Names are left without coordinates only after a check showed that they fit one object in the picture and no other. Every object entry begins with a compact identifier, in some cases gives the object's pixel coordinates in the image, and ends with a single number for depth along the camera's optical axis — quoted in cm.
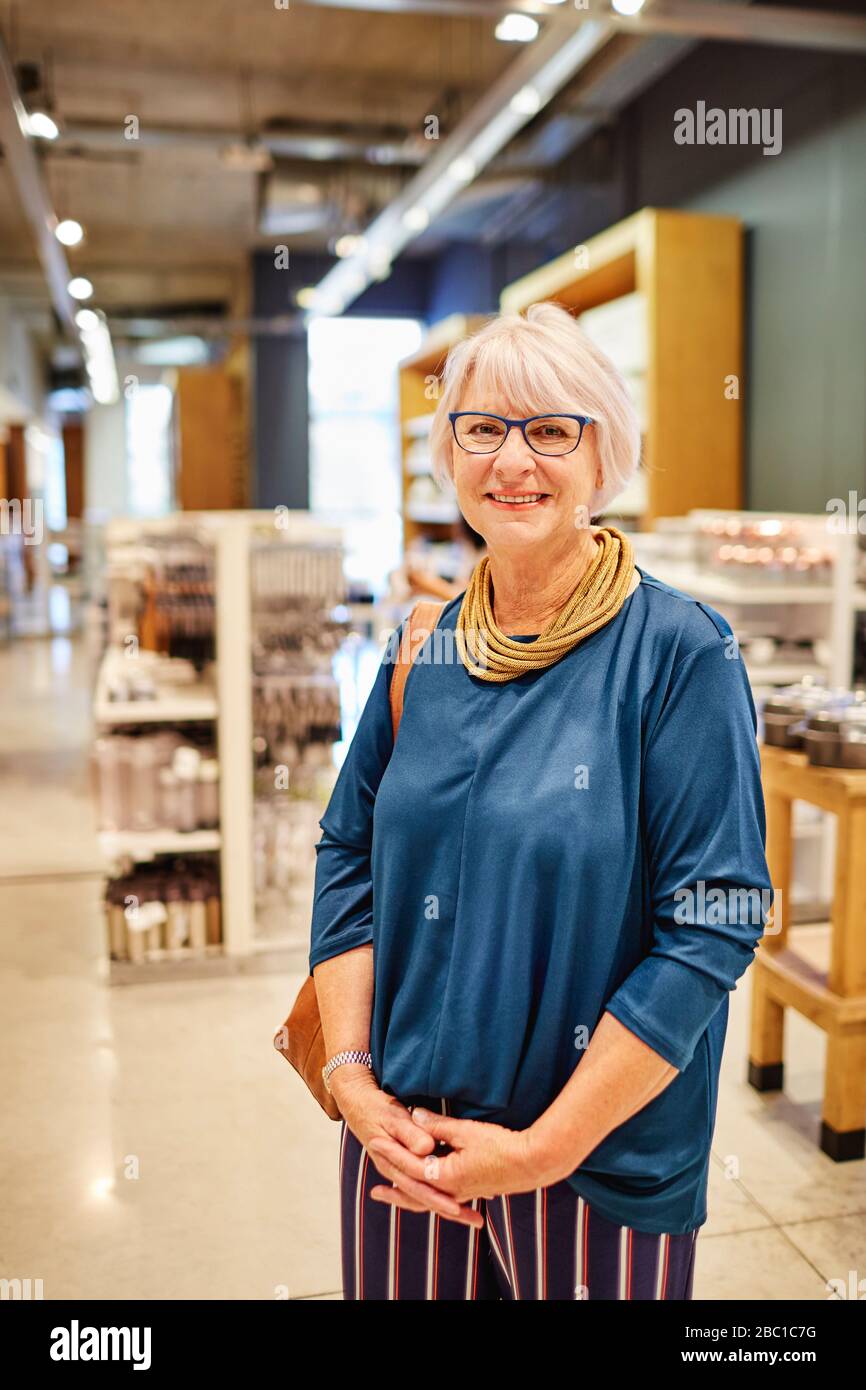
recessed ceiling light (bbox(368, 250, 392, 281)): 938
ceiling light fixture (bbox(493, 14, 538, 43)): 479
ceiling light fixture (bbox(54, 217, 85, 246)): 893
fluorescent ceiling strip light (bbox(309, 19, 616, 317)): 509
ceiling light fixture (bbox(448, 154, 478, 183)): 682
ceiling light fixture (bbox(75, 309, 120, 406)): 1215
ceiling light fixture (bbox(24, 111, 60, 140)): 638
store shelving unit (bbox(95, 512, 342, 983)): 395
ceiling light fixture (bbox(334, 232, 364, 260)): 923
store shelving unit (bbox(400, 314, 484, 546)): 1012
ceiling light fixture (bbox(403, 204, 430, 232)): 807
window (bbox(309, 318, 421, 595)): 1466
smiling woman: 119
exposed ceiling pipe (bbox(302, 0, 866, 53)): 467
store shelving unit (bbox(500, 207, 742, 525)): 584
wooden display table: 273
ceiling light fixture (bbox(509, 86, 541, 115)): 566
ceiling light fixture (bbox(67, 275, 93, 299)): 1087
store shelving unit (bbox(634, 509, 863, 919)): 465
